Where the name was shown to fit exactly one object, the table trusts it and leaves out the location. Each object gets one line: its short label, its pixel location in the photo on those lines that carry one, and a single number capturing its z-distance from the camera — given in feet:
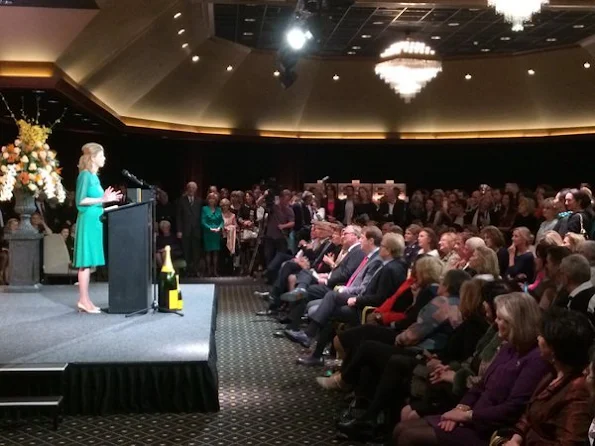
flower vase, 27.09
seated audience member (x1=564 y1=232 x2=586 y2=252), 18.80
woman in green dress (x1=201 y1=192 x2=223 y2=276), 40.06
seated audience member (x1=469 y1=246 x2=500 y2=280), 17.60
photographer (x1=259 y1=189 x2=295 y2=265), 36.19
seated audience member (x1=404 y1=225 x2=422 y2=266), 24.16
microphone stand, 21.63
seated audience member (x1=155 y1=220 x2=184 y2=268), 35.32
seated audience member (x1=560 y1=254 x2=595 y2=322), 14.20
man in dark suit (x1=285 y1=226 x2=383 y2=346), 21.22
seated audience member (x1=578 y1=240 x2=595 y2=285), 16.96
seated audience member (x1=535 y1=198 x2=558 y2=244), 24.94
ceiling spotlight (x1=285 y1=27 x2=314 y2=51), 28.63
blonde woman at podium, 20.76
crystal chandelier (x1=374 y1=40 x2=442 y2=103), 37.83
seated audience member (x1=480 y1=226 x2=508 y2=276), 22.33
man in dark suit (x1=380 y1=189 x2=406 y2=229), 41.04
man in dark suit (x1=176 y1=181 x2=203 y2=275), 39.99
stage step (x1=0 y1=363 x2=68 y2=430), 15.11
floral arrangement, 26.09
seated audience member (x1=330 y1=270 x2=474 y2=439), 14.51
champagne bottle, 21.88
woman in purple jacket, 10.73
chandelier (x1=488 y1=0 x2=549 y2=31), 21.56
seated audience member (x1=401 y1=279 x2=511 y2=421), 12.67
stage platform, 16.08
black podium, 20.54
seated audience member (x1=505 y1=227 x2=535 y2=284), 21.38
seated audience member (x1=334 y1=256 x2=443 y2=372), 17.02
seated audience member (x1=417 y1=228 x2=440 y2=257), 22.63
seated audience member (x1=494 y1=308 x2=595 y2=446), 9.19
